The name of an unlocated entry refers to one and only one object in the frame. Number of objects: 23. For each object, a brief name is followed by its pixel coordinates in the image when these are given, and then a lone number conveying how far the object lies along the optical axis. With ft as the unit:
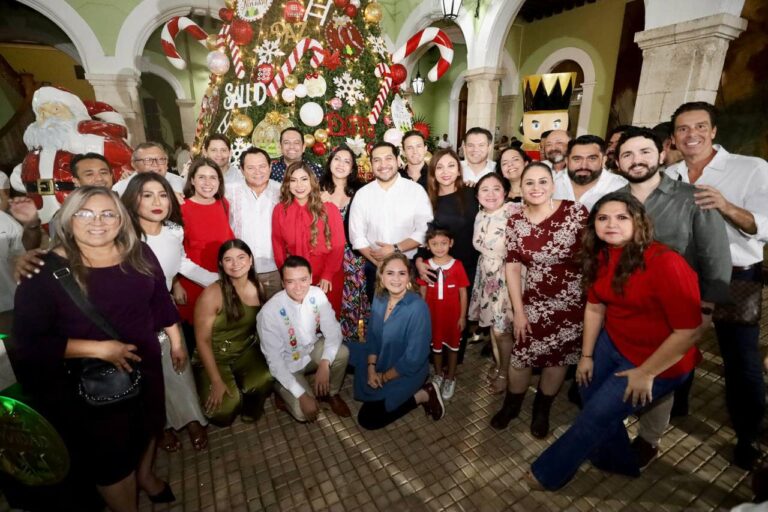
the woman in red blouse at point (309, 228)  9.96
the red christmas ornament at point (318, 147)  13.76
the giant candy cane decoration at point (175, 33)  15.78
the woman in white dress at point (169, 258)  7.61
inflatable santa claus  11.50
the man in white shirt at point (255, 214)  10.85
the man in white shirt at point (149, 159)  10.05
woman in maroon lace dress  7.50
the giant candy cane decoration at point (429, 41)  15.40
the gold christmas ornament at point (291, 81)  13.26
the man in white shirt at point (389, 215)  10.54
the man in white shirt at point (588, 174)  8.89
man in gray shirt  6.25
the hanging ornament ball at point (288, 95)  13.33
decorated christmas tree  13.56
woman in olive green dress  8.25
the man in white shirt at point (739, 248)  7.07
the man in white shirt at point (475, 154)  11.20
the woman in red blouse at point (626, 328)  5.72
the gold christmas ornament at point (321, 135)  13.61
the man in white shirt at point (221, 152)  11.40
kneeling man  8.53
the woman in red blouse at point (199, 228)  9.50
